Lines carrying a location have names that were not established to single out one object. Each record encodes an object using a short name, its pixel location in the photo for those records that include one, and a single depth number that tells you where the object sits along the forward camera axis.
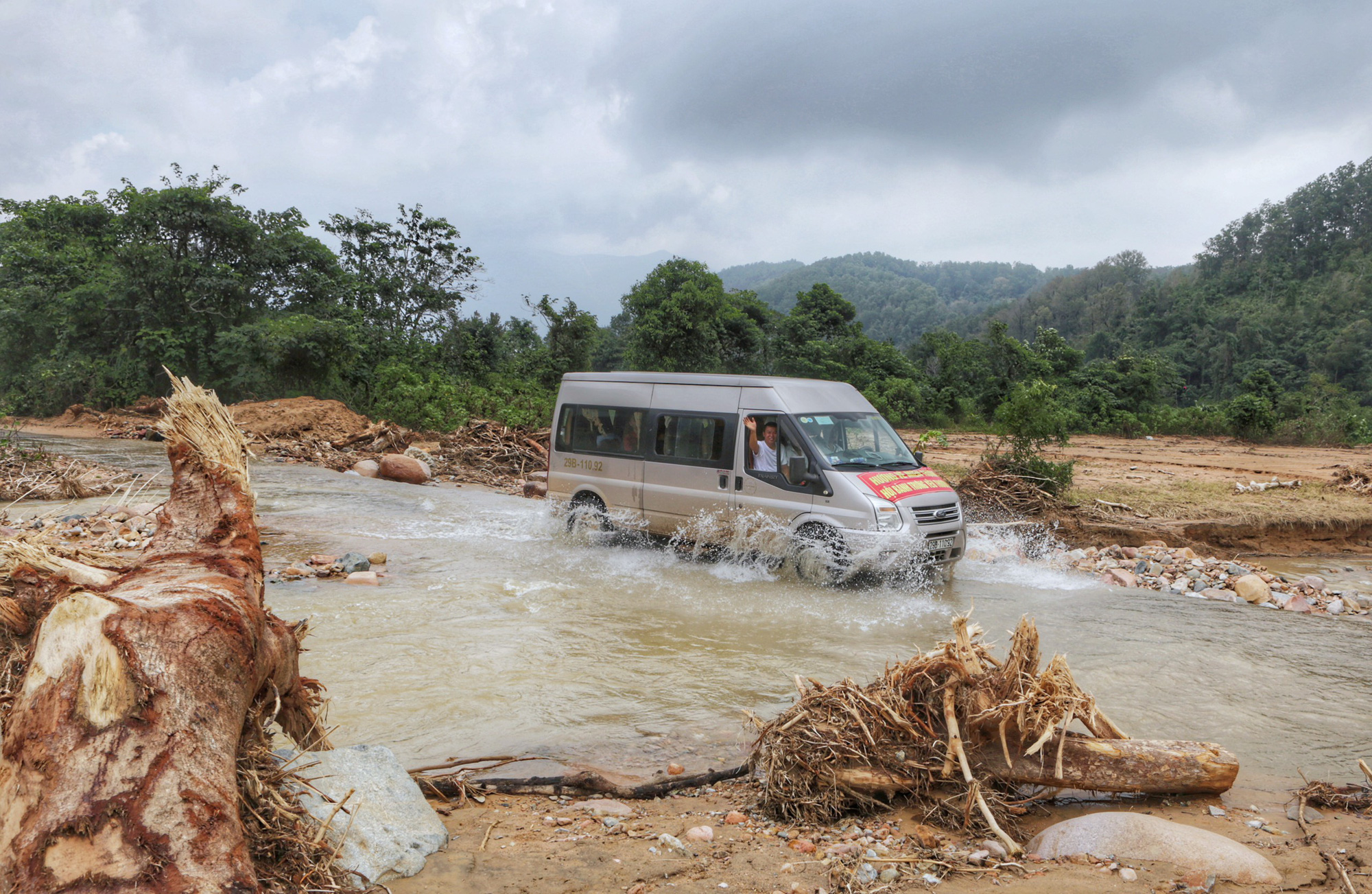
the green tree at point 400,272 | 32.06
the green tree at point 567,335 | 32.00
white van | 8.54
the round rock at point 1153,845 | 3.16
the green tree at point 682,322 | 29.94
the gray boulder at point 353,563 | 9.17
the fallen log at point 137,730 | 2.35
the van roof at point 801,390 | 9.41
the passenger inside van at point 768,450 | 9.10
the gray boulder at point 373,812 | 3.03
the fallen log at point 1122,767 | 3.80
